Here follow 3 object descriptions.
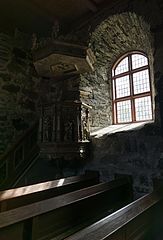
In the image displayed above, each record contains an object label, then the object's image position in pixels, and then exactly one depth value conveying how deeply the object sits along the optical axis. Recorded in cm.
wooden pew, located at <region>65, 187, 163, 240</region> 123
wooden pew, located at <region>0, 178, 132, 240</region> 147
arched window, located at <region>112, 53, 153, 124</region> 389
